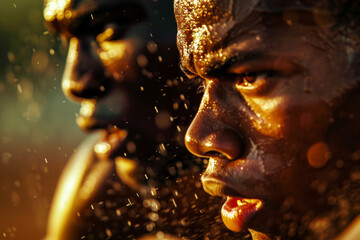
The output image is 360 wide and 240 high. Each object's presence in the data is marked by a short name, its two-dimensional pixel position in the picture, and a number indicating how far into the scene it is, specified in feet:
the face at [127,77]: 4.53
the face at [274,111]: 3.52
